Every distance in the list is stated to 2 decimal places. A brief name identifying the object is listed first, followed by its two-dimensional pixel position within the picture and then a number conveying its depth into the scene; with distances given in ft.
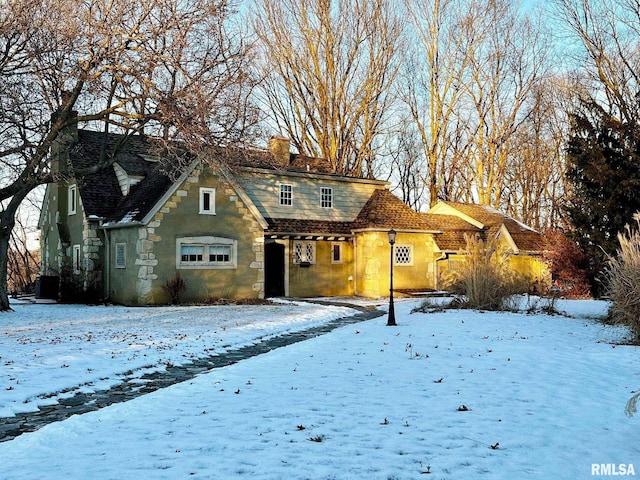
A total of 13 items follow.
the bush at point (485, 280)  60.49
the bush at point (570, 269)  78.48
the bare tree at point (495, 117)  118.93
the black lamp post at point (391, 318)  49.00
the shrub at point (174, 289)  67.67
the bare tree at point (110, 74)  50.98
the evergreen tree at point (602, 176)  64.85
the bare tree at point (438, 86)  114.52
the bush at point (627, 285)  39.37
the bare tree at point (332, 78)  112.68
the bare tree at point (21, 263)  104.01
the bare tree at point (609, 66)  78.12
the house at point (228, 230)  68.69
